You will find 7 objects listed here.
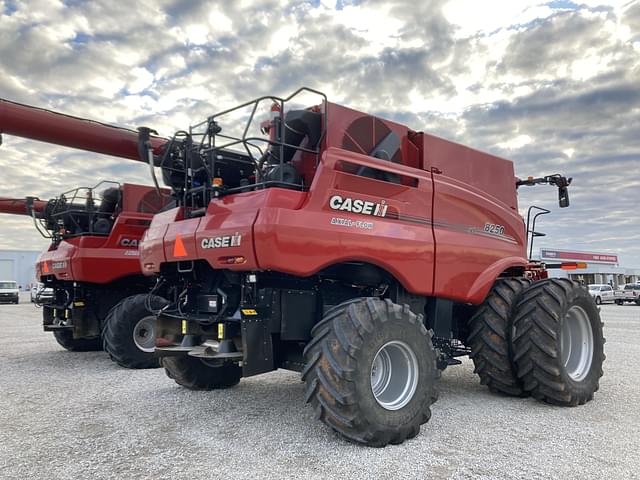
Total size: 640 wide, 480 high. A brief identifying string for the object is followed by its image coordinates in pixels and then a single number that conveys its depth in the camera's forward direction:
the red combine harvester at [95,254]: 8.45
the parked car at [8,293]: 34.06
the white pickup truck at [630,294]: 34.12
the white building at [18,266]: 54.47
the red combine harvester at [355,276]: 4.64
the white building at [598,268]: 49.57
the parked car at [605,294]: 34.66
